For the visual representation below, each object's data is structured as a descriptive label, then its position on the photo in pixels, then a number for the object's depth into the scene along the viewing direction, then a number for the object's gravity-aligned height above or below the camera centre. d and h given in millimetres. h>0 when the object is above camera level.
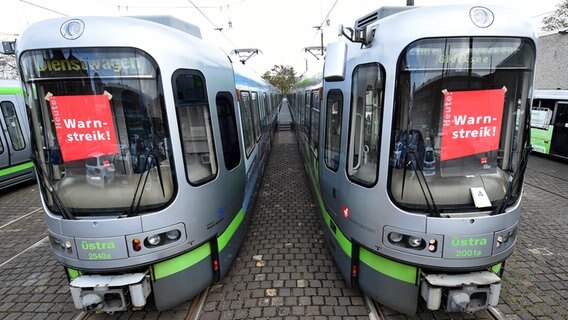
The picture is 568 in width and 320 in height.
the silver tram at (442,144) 2689 -492
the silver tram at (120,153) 2799 -445
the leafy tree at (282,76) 63644 +4408
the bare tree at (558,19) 24072 +5061
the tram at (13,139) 8680 -747
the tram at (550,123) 10906 -1399
